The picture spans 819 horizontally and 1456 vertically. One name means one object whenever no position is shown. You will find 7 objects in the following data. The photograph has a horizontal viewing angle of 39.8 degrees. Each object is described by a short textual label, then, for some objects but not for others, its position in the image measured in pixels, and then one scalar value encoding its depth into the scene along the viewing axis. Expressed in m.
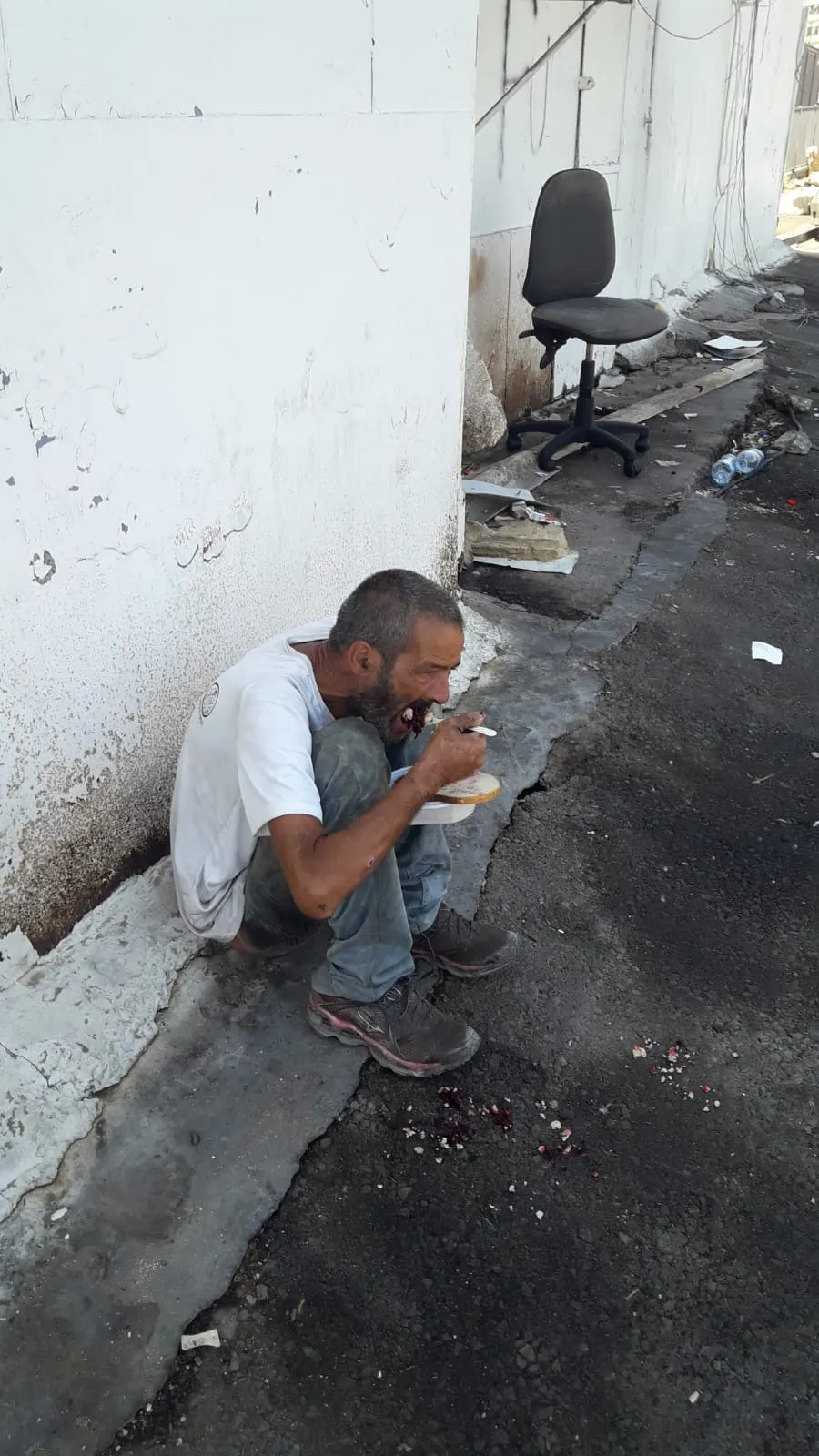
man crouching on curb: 2.11
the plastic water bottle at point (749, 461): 6.28
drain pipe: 5.61
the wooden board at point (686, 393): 7.04
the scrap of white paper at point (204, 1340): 1.90
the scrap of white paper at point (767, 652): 4.40
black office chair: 5.73
